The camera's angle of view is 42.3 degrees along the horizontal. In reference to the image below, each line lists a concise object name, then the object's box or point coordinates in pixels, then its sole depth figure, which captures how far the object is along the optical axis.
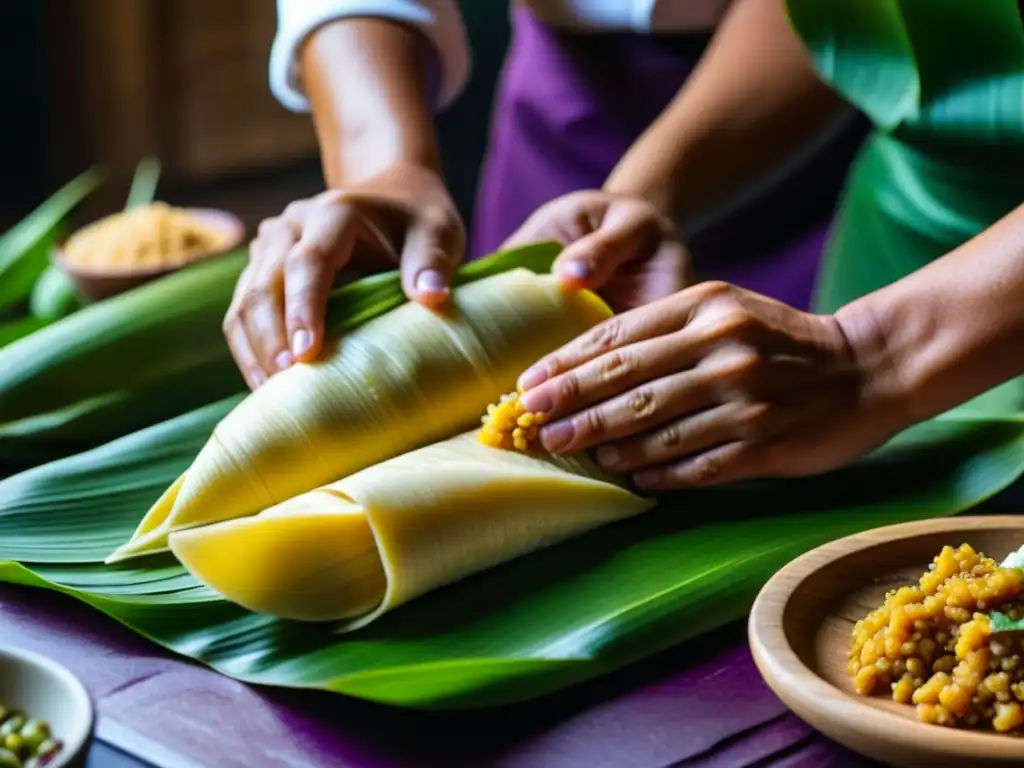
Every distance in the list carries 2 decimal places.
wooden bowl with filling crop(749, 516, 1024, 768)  0.67
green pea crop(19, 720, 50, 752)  0.66
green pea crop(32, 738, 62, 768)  0.64
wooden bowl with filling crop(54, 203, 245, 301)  1.41
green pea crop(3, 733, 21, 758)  0.65
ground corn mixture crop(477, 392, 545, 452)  1.00
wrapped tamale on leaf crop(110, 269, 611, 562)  0.97
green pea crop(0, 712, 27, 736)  0.66
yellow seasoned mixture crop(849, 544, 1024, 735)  0.71
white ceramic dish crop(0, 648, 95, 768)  0.64
